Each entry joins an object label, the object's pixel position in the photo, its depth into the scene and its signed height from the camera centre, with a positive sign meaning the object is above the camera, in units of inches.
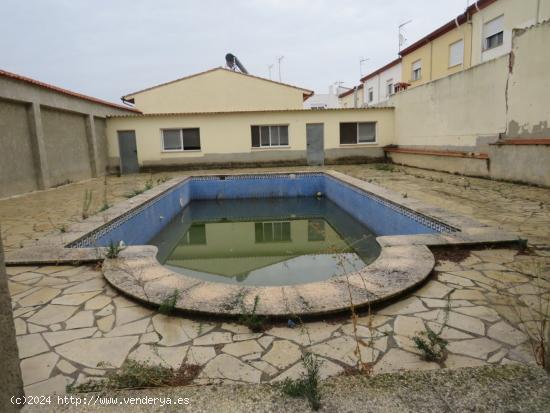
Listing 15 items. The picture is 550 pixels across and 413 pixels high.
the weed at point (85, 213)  227.6 -37.7
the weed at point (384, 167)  506.6 -30.9
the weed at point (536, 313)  75.1 -48.3
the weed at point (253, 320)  95.3 -47.1
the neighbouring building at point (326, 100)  1483.8 +218.1
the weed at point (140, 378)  72.7 -47.9
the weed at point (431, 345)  79.6 -47.6
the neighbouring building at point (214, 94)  745.0 +128.6
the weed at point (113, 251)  150.7 -41.3
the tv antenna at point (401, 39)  837.4 +260.1
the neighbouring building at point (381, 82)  871.7 +179.0
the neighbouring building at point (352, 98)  1119.0 +181.3
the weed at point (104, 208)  248.8 -36.7
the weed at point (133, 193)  325.4 -36.3
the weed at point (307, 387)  65.8 -47.1
